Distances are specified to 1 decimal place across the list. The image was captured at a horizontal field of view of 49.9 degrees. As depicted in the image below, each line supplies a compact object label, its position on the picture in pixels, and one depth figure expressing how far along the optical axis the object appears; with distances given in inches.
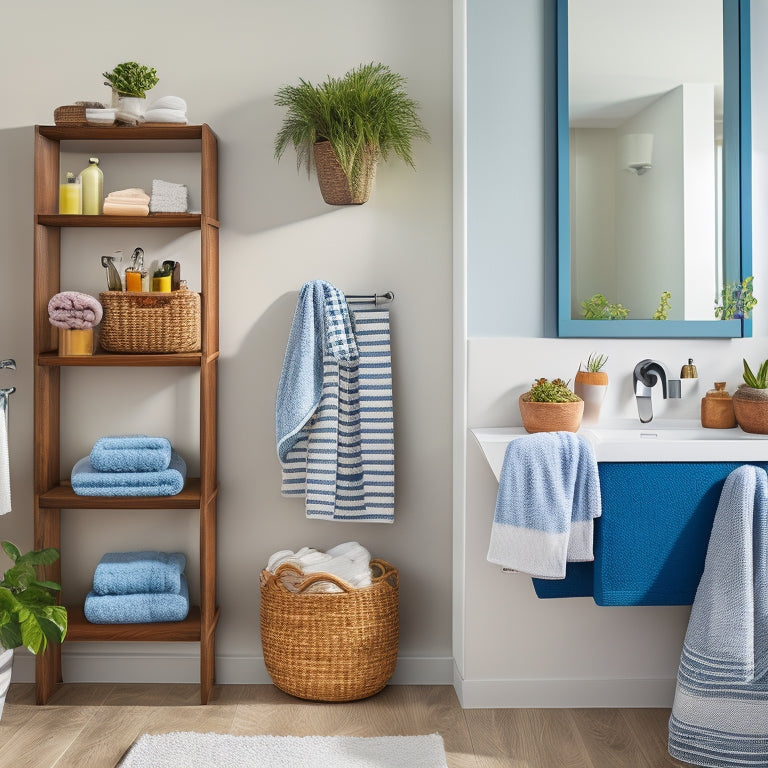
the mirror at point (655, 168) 101.4
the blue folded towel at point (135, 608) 100.8
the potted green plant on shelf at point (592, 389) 98.5
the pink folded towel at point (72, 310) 98.3
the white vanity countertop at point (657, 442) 84.2
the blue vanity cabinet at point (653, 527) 83.9
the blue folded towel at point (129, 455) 99.0
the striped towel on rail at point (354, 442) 103.7
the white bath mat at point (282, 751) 86.7
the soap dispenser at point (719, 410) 97.6
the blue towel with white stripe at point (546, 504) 83.0
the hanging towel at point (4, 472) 96.5
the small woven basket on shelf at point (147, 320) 99.2
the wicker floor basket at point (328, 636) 98.9
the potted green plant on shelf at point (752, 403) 93.8
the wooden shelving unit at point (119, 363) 99.2
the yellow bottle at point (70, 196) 101.0
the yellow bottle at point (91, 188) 101.8
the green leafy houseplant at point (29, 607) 89.5
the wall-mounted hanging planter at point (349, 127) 98.3
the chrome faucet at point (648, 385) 100.3
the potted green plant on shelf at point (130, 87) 97.0
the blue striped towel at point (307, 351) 101.9
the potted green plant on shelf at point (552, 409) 92.8
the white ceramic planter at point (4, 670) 92.8
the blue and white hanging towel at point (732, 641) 80.9
